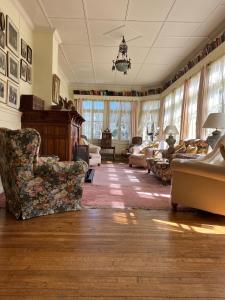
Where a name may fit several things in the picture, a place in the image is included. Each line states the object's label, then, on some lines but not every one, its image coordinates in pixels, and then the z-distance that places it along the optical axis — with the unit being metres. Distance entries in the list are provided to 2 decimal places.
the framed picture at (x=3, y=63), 4.05
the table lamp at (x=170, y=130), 7.00
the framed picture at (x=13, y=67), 4.37
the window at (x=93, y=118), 11.09
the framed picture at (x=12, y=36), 4.23
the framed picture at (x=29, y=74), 5.38
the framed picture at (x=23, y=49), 4.98
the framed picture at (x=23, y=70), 4.98
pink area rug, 3.71
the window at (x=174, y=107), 8.16
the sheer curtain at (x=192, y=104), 6.78
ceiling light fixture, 5.62
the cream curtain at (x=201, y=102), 6.11
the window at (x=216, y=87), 5.42
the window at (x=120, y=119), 11.11
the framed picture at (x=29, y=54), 5.33
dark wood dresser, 5.34
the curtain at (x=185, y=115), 7.33
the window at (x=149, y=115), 10.62
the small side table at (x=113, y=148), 10.58
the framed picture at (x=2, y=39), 3.98
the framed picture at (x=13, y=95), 4.46
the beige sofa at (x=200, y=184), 3.05
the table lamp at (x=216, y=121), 4.55
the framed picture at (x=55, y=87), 5.84
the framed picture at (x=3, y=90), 4.12
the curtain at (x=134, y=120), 10.98
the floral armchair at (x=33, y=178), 2.78
